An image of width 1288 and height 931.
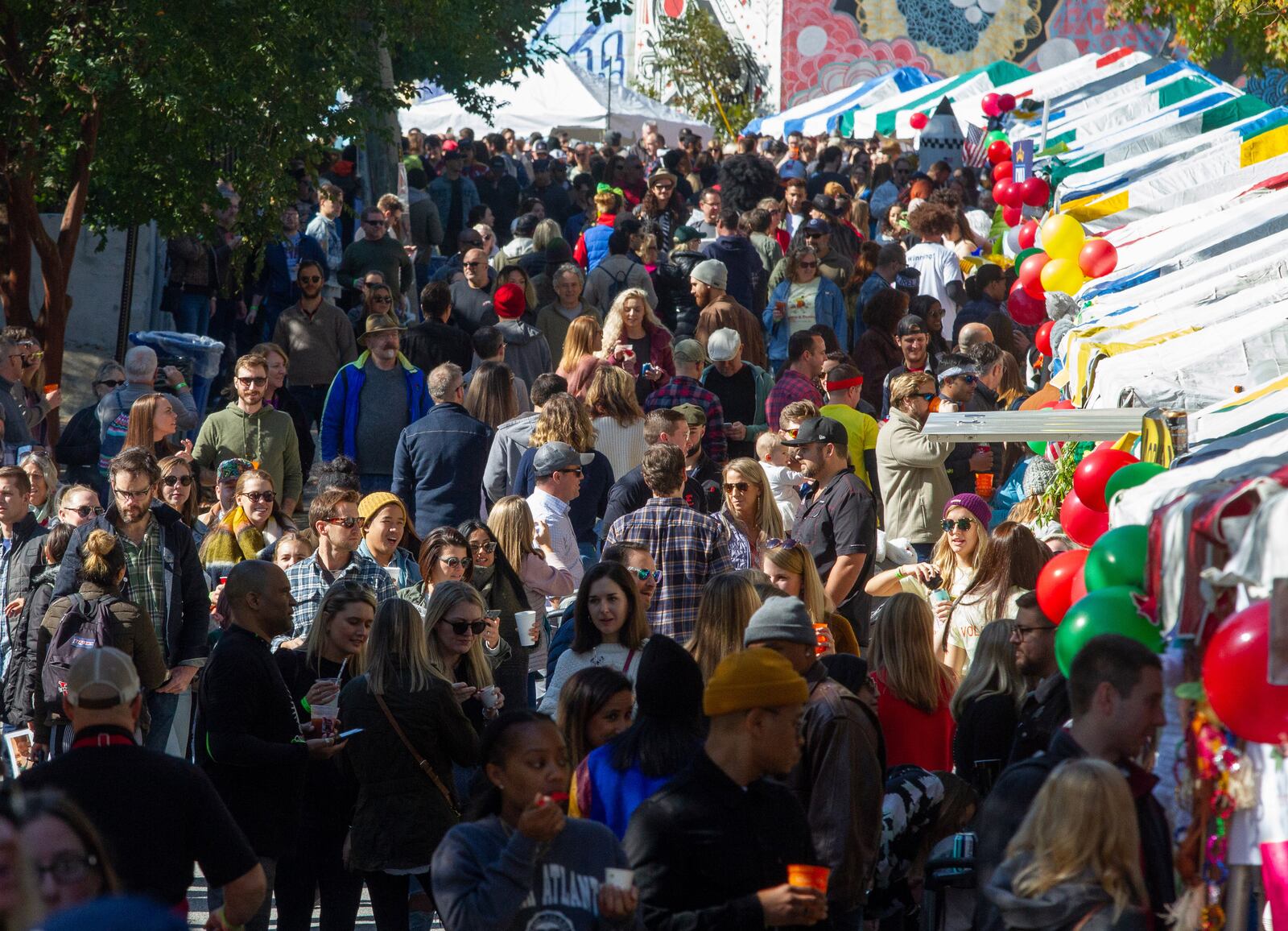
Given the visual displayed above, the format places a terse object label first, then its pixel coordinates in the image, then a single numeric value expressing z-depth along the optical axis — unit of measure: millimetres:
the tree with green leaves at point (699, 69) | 82942
